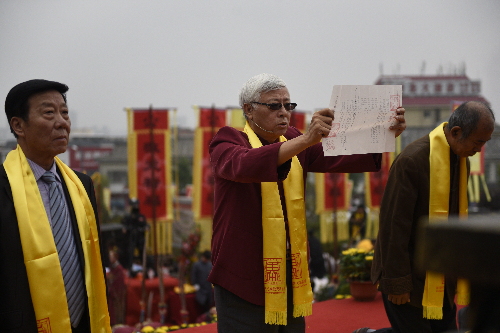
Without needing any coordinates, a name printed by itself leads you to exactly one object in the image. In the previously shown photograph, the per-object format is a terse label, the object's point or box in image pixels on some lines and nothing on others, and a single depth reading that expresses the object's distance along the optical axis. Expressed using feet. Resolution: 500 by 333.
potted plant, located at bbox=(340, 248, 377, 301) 13.66
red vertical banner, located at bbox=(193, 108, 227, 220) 28.78
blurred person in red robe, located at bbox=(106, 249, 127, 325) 23.13
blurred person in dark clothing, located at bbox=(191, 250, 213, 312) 24.06
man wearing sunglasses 6.34
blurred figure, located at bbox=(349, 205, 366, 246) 35.27
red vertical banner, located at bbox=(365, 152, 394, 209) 38.68
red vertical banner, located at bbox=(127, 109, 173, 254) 27.91
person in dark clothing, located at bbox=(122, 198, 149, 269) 28.22
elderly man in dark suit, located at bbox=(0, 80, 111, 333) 5.59
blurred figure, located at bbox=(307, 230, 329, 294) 26.76
